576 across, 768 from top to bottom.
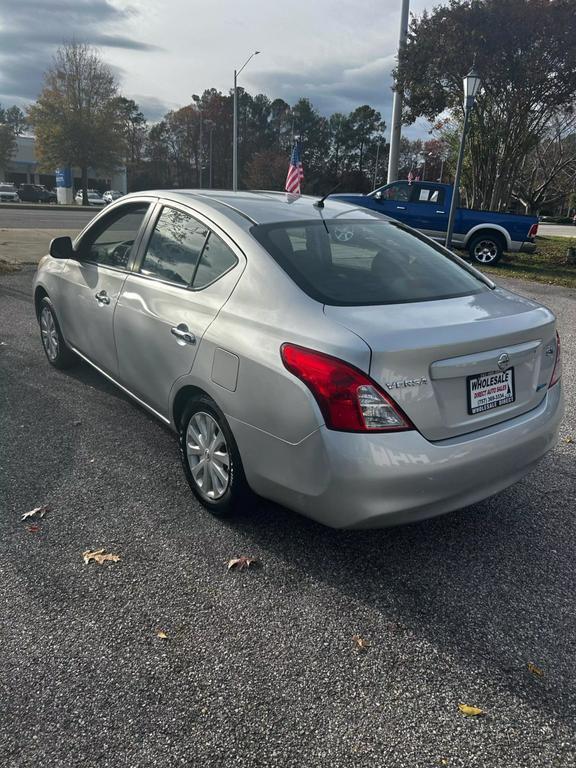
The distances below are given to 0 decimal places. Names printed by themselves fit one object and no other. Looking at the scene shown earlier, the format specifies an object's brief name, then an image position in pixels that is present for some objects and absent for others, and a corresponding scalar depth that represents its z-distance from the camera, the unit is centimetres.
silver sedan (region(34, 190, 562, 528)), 243
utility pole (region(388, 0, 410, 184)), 1959
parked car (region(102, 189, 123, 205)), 5422
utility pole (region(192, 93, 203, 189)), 7936
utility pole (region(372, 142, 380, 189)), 8636
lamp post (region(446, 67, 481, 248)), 1277
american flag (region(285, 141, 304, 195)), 1736
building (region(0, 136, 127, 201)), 7175
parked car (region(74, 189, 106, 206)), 5463
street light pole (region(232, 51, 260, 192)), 2972
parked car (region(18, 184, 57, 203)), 5366
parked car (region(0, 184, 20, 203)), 5019
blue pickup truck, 1541
